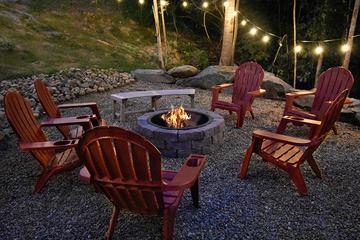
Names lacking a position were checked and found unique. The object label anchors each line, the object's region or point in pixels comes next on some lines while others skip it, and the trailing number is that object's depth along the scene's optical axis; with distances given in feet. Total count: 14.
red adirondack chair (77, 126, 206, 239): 6.15
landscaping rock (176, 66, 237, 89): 22.99
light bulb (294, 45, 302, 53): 22.05
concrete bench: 16.08
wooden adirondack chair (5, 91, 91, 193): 9.11
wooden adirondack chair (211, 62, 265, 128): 15.59
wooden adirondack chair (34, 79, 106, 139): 12.12
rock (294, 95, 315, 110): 18.42
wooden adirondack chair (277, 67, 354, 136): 14.37
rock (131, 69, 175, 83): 24.98
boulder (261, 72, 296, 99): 21.17
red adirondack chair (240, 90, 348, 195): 9.18
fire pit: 11.76
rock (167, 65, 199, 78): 25.00
